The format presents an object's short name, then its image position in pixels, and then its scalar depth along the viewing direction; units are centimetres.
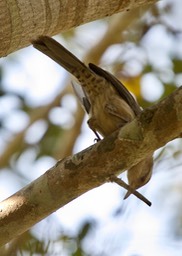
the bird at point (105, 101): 682
